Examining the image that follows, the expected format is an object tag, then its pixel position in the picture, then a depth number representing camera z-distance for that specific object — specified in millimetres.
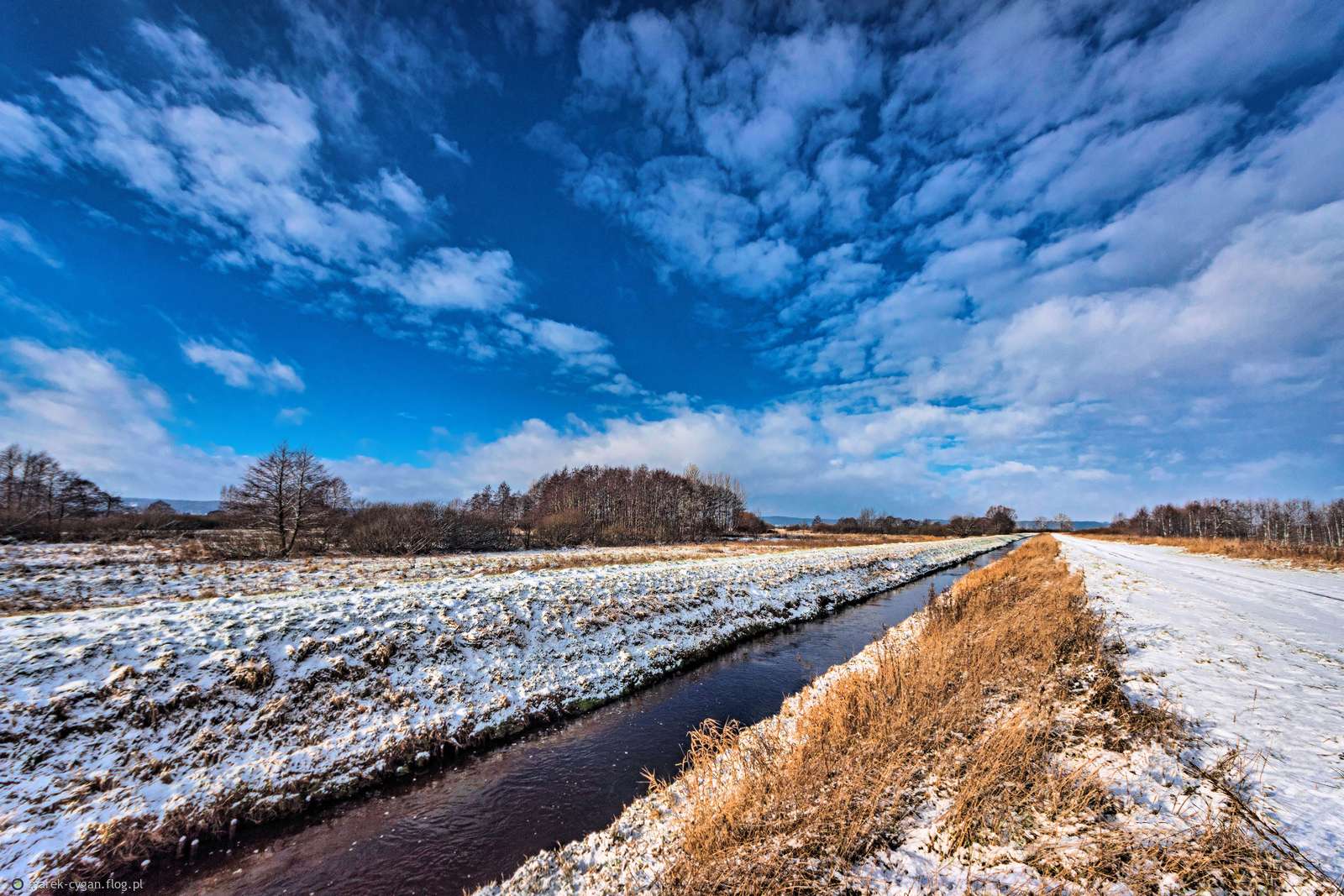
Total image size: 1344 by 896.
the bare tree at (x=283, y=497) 30188
